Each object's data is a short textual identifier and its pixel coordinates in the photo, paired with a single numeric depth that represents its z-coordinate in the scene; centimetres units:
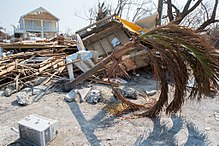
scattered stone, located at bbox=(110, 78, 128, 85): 496
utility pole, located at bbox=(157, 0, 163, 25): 984
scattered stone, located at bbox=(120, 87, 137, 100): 419
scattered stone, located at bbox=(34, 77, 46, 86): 469
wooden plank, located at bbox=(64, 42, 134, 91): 304
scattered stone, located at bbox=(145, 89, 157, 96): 451
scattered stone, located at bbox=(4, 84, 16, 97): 416
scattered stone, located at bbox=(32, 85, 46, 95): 423
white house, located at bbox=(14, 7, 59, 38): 2533
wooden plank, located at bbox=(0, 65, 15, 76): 484
